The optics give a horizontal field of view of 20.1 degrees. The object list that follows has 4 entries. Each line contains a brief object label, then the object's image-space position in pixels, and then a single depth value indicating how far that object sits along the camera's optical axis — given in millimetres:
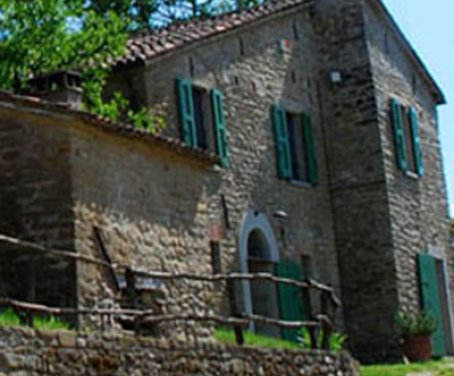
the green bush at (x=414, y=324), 23125
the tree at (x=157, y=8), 29867
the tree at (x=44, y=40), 17312
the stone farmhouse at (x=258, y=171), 14633
